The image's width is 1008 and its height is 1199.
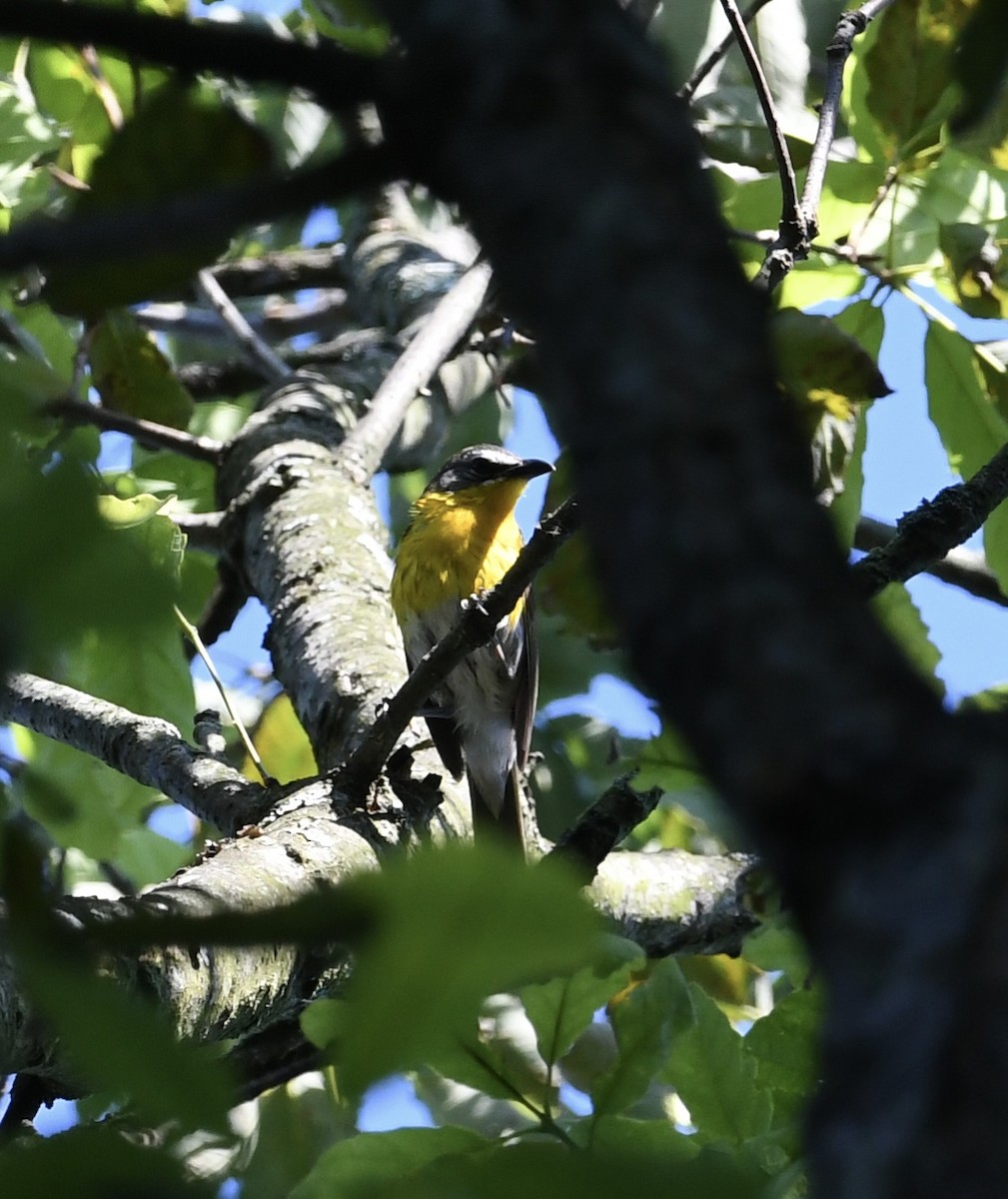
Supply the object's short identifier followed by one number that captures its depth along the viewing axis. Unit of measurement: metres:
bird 12.15
